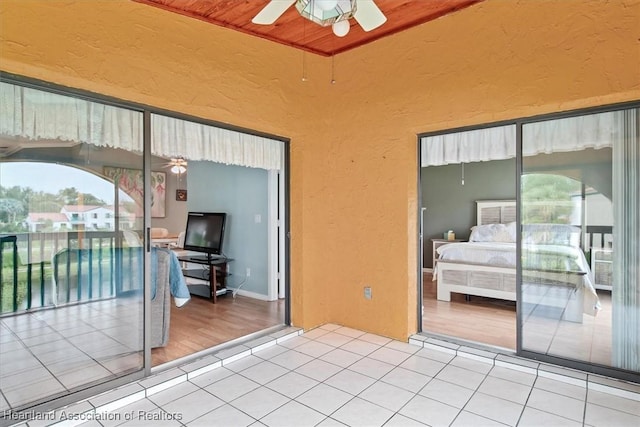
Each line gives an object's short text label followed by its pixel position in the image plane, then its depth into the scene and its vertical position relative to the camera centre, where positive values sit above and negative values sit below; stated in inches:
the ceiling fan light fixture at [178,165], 253.7 +38.5
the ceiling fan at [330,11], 70.2 +43.4
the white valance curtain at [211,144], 109.3 +26.1
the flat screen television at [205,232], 190.5 -8.6
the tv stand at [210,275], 183.0 -33.7
